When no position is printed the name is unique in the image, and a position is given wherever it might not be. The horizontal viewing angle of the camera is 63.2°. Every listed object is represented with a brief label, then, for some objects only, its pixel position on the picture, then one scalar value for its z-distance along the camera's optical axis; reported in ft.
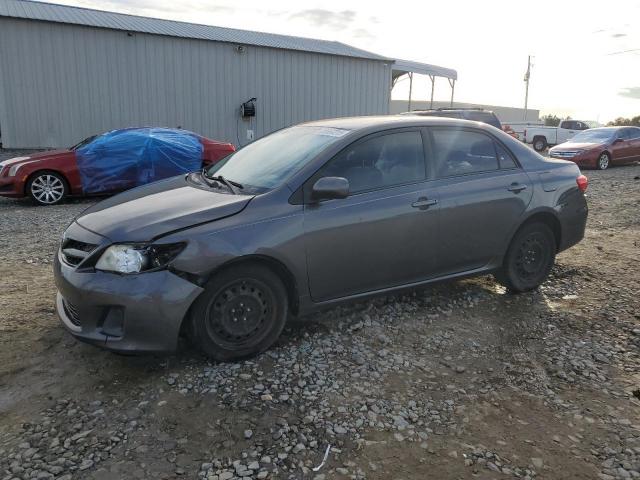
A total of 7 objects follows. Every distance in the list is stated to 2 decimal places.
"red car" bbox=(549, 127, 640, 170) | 54.34
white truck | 85.46
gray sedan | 10.27
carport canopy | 81.15
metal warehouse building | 50.80
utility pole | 158.20
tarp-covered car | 29.12
